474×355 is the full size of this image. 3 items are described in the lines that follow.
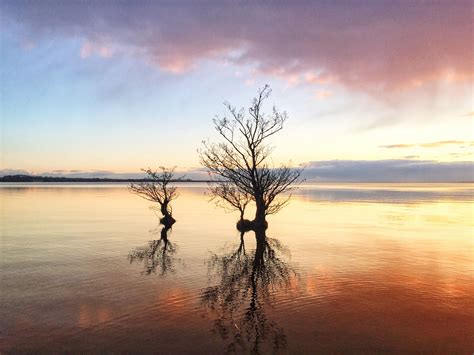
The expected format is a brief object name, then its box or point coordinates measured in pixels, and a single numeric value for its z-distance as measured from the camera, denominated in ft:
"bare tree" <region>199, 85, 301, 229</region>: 113.60
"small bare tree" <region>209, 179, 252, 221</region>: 207.84
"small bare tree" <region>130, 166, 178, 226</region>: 129.39
